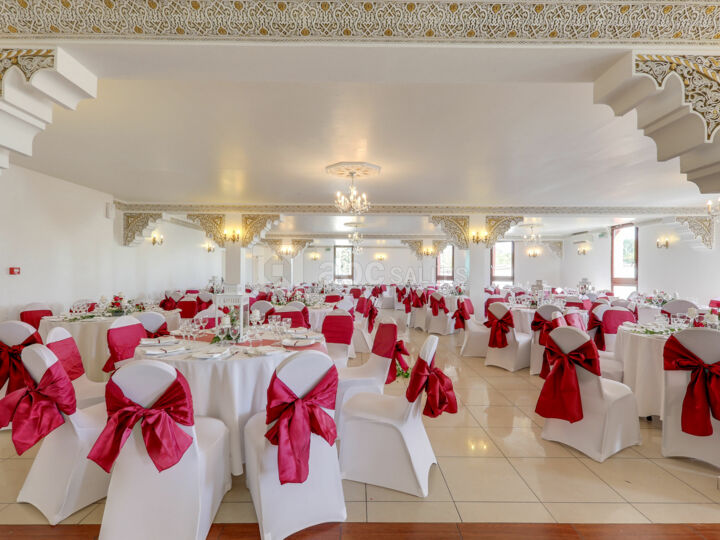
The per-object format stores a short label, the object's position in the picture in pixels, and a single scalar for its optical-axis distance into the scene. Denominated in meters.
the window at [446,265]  18.33
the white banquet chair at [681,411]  2.83
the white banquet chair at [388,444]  2.50
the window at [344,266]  19.61
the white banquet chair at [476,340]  6.63
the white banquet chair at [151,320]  4.15
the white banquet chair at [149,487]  1.89
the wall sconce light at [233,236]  9.33
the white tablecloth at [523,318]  6.31
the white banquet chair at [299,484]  2.03
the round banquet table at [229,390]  2.60
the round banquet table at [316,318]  6.53
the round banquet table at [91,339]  4.77
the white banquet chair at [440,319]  9.03
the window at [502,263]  17.11
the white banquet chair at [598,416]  3.02
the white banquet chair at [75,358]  2.89
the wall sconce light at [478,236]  9.31
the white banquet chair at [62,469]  2.20
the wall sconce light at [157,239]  9.97
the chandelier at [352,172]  5.49
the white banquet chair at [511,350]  5.70
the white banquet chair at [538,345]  5.31
